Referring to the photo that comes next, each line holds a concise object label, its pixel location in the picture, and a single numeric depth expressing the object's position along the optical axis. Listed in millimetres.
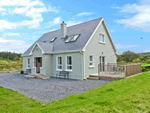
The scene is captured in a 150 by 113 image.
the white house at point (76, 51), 13961
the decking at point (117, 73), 12516
